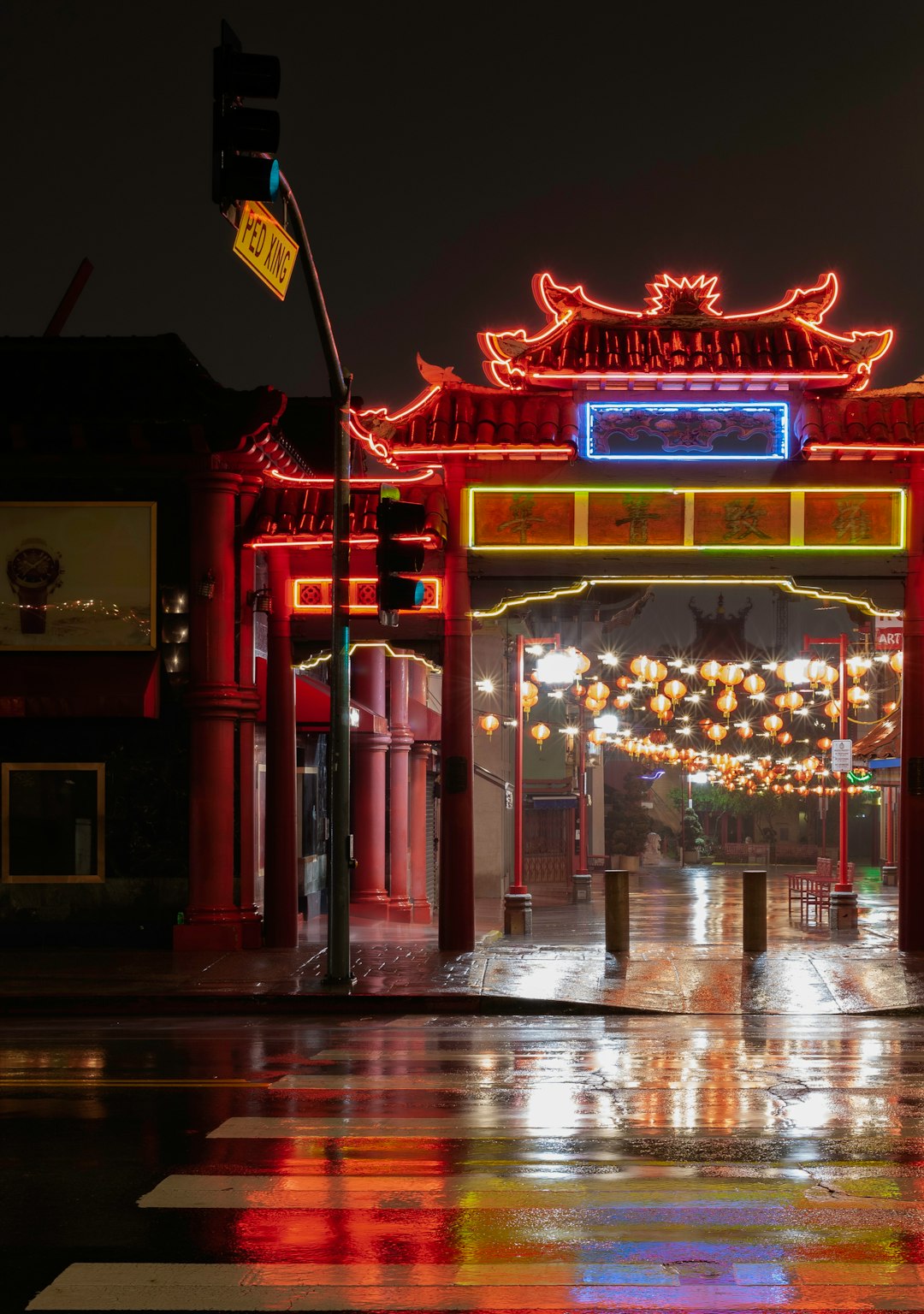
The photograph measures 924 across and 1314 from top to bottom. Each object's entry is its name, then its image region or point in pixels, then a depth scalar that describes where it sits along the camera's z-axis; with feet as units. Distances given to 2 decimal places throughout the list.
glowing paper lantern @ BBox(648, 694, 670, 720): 125.08
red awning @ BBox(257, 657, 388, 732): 75.61
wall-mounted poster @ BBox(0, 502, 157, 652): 67.62
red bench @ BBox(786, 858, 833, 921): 92.89
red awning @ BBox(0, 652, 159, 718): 65.72
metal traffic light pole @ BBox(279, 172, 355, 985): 56.08
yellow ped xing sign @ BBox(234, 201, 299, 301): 38.73
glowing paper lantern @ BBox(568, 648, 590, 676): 105.09
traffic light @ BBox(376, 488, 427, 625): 54.85
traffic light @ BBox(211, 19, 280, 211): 34.53
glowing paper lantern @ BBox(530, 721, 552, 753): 121.80
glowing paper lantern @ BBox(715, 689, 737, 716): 124.36
